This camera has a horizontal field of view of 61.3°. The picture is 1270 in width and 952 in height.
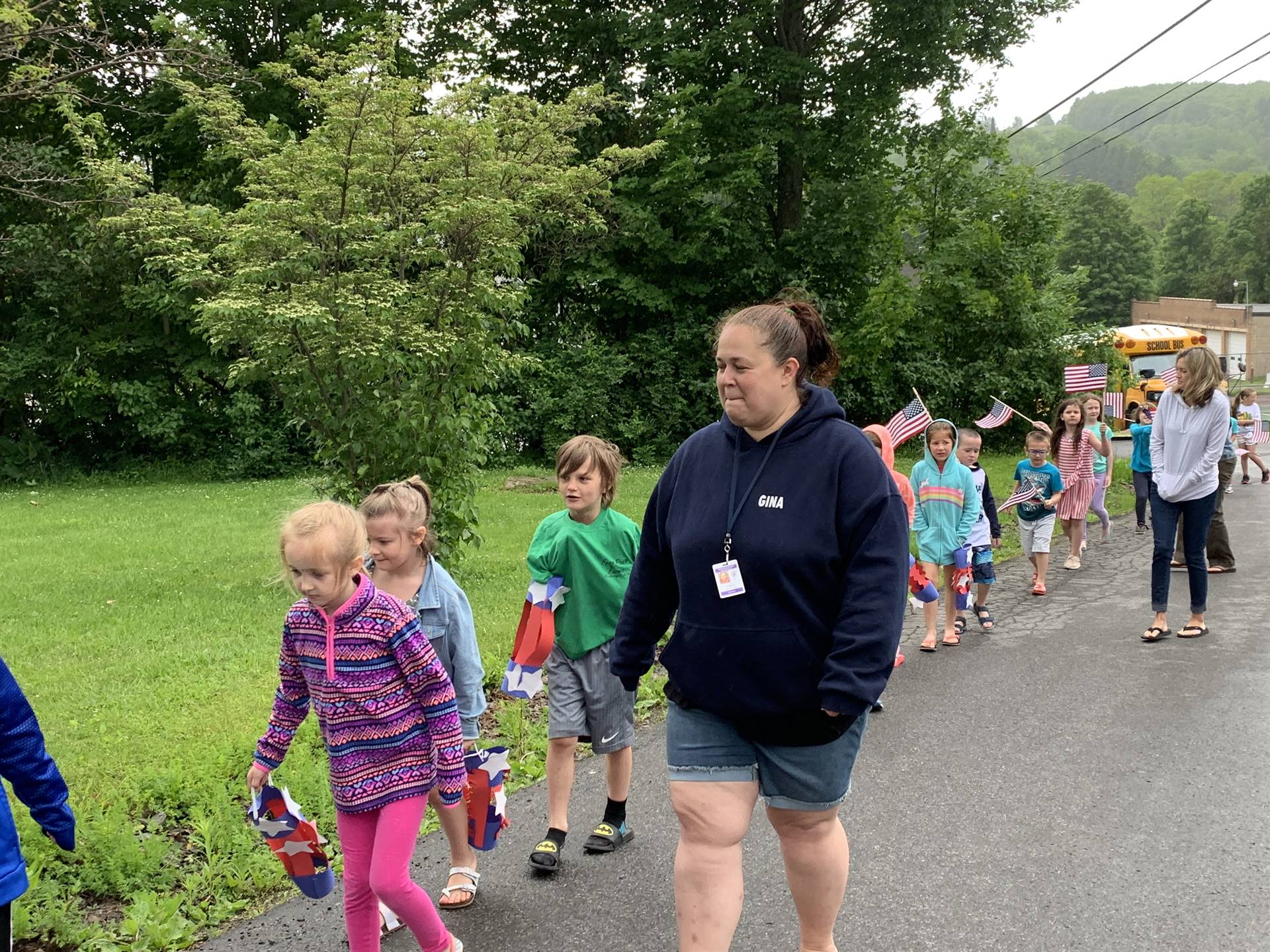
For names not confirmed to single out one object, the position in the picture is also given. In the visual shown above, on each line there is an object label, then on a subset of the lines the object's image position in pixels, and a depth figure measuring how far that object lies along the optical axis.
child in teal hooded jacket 7.41
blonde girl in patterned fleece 2.97
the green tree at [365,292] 8.43
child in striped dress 10.49
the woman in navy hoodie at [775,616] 2.65
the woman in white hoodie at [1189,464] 6.91
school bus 35.69
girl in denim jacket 3.60
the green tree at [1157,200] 125.00
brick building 77.69
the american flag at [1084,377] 14.04
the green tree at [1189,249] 102.06
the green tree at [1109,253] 84.62
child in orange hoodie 6.17
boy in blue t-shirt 9.38
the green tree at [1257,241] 95.50
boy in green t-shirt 4.15
